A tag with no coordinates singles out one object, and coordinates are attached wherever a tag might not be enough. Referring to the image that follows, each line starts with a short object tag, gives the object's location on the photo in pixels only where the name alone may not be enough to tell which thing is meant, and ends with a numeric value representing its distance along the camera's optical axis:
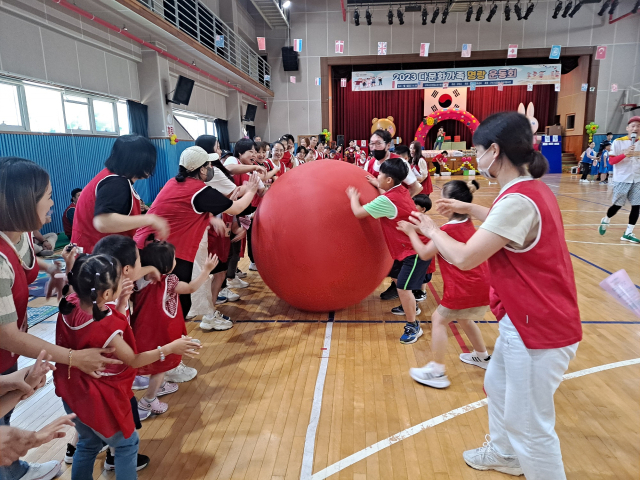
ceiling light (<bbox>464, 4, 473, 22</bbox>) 17.02
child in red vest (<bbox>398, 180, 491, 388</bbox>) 2.90
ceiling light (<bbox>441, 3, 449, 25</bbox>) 17.32
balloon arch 20.17
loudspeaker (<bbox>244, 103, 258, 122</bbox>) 17.86
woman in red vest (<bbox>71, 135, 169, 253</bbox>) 2.50
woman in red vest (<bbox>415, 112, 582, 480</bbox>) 1.66
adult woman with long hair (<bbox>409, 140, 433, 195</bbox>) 6.14
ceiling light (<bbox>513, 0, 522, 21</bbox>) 16.95
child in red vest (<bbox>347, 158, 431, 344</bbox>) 3.52
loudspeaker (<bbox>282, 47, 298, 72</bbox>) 18.75
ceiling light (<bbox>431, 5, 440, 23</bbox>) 17.45
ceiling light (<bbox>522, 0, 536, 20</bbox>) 16.88
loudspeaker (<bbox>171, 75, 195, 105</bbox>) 11.38
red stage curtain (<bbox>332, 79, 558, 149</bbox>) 21.80
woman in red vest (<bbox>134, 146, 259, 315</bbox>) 3.09
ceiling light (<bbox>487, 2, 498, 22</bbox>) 17.34
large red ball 3.56
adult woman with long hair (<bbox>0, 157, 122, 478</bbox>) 1.59
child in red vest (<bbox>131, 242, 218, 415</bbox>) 2.58
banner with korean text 17.16
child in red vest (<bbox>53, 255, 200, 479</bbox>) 1.71
